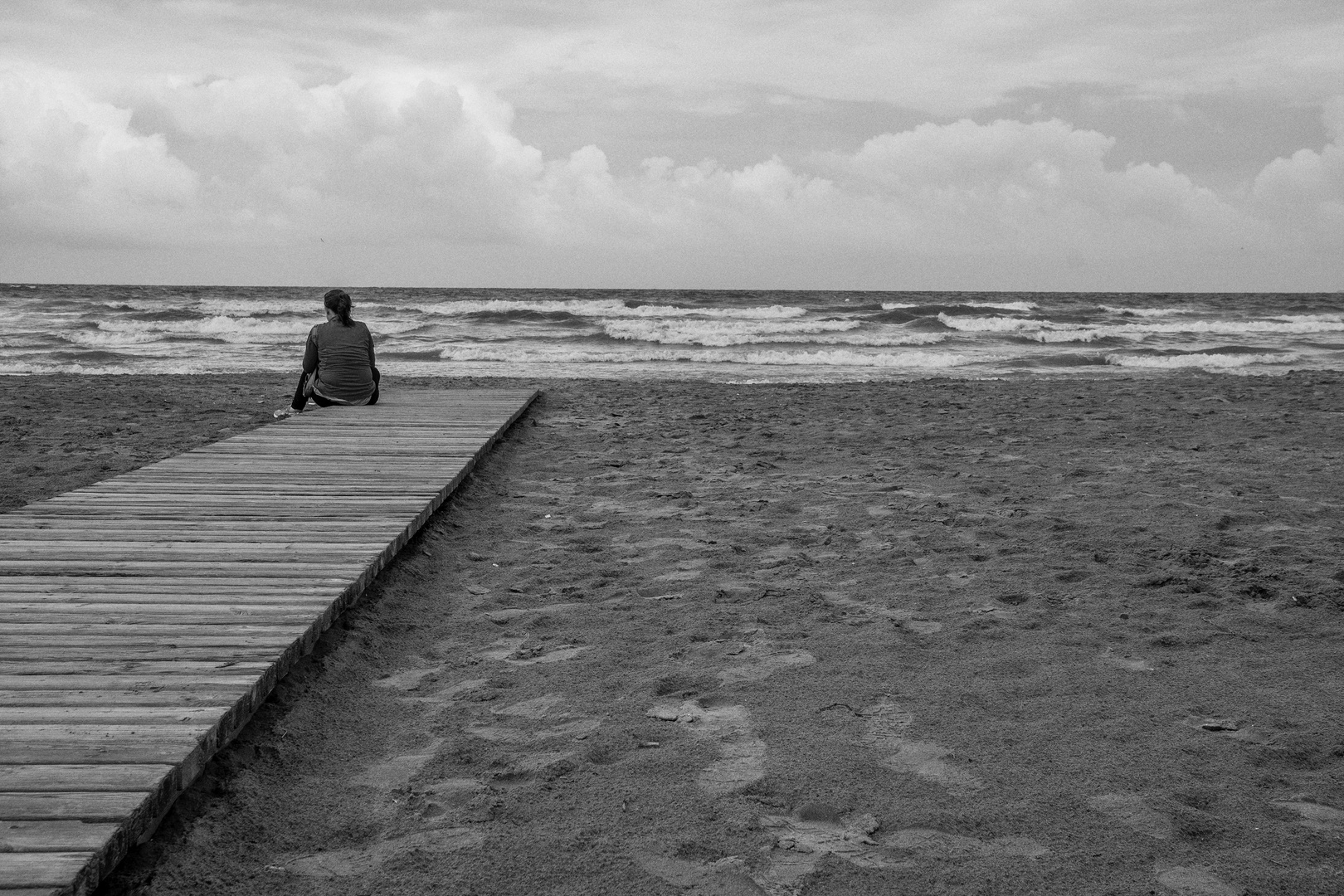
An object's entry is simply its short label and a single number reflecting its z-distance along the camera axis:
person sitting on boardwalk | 8.73
